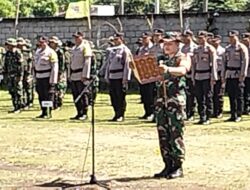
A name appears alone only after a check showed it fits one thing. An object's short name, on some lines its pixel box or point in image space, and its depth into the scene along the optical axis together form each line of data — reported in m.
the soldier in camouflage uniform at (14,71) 20.44
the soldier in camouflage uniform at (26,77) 21.34
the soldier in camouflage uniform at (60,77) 20.71
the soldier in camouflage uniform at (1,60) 24.82
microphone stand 10.49
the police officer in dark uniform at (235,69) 17.84
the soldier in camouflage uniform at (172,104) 10.69
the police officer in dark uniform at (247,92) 19.08
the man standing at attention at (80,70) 18.22
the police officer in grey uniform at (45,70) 18.72
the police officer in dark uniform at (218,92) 18.27
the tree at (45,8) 55.95
